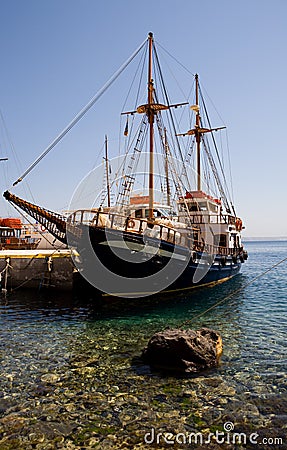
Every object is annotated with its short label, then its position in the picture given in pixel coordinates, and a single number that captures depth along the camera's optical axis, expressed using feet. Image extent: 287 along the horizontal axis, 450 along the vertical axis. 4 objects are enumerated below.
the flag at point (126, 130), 82.85
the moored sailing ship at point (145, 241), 60.95
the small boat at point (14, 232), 140.09
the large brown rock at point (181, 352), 30.32
